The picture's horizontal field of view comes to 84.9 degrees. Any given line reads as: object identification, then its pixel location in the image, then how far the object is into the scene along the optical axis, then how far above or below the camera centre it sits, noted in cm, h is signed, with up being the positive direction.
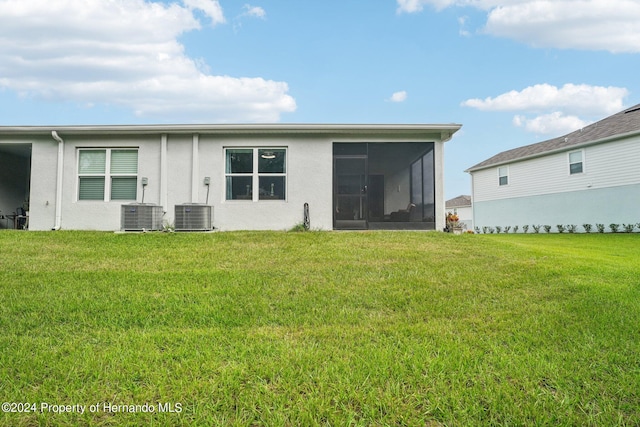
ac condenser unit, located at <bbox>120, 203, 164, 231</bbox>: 870 +24
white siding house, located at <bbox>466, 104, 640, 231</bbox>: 1364 +211
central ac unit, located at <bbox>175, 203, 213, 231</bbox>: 882 +22
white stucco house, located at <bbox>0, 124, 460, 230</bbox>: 940 +145
